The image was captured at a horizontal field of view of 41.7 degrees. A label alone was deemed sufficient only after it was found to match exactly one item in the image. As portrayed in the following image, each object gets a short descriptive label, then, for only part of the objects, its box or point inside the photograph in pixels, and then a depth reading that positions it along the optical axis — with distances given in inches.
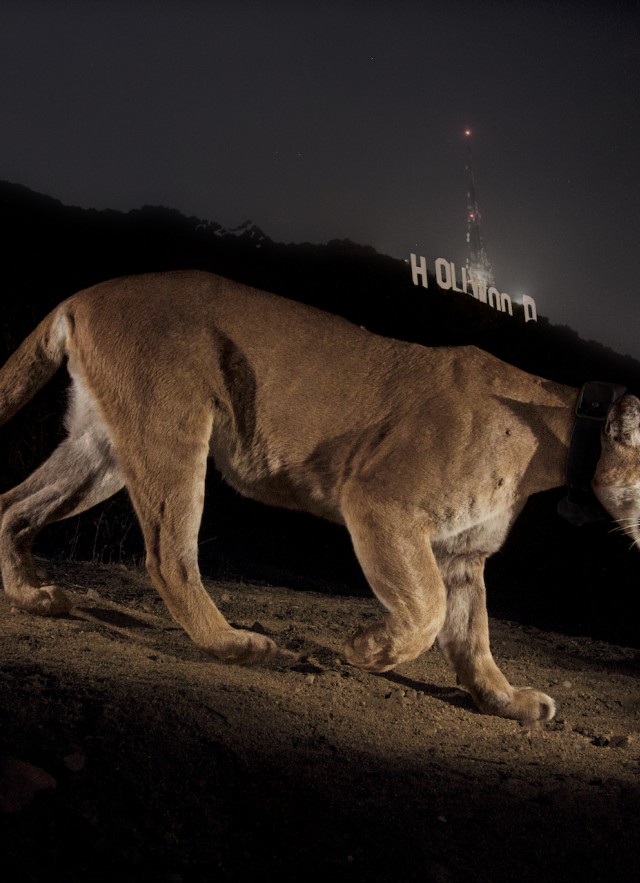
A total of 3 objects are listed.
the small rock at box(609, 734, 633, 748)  142.1
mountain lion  143.1
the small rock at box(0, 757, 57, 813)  78.2
